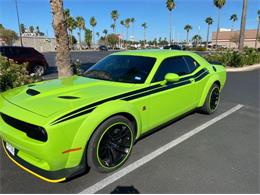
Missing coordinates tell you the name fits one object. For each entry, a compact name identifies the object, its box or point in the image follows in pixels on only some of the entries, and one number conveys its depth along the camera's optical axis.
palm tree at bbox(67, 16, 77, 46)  60.22
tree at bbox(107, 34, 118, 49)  82.00
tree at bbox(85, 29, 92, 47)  74.31
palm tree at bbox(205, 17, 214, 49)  72.06
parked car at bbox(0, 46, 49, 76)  10.59
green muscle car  2.44
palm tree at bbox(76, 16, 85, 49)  71.26
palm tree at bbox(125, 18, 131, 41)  89.31
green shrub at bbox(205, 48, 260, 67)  13.79
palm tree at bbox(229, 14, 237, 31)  83.94
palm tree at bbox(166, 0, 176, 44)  51.34
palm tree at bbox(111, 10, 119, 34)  73.89
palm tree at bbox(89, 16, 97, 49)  76.75
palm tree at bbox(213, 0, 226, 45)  47.69
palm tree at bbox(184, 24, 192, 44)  93.25
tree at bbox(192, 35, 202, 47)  106.10
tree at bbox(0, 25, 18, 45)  54.66
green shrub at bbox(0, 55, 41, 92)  5.96
